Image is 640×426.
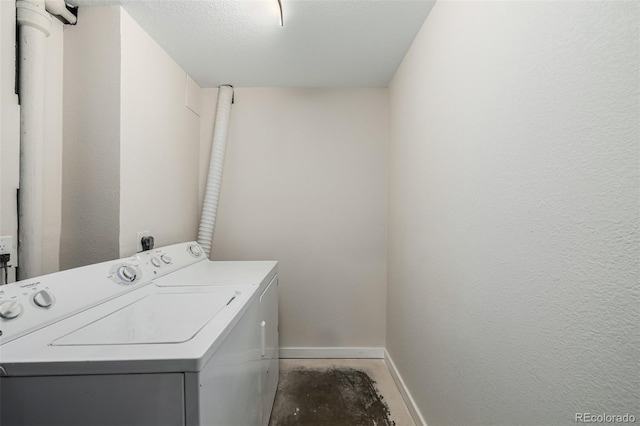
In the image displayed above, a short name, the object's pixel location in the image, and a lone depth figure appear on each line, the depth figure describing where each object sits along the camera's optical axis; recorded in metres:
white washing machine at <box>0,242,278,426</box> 0.59
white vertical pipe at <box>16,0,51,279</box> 1.12
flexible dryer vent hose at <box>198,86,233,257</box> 2.08
